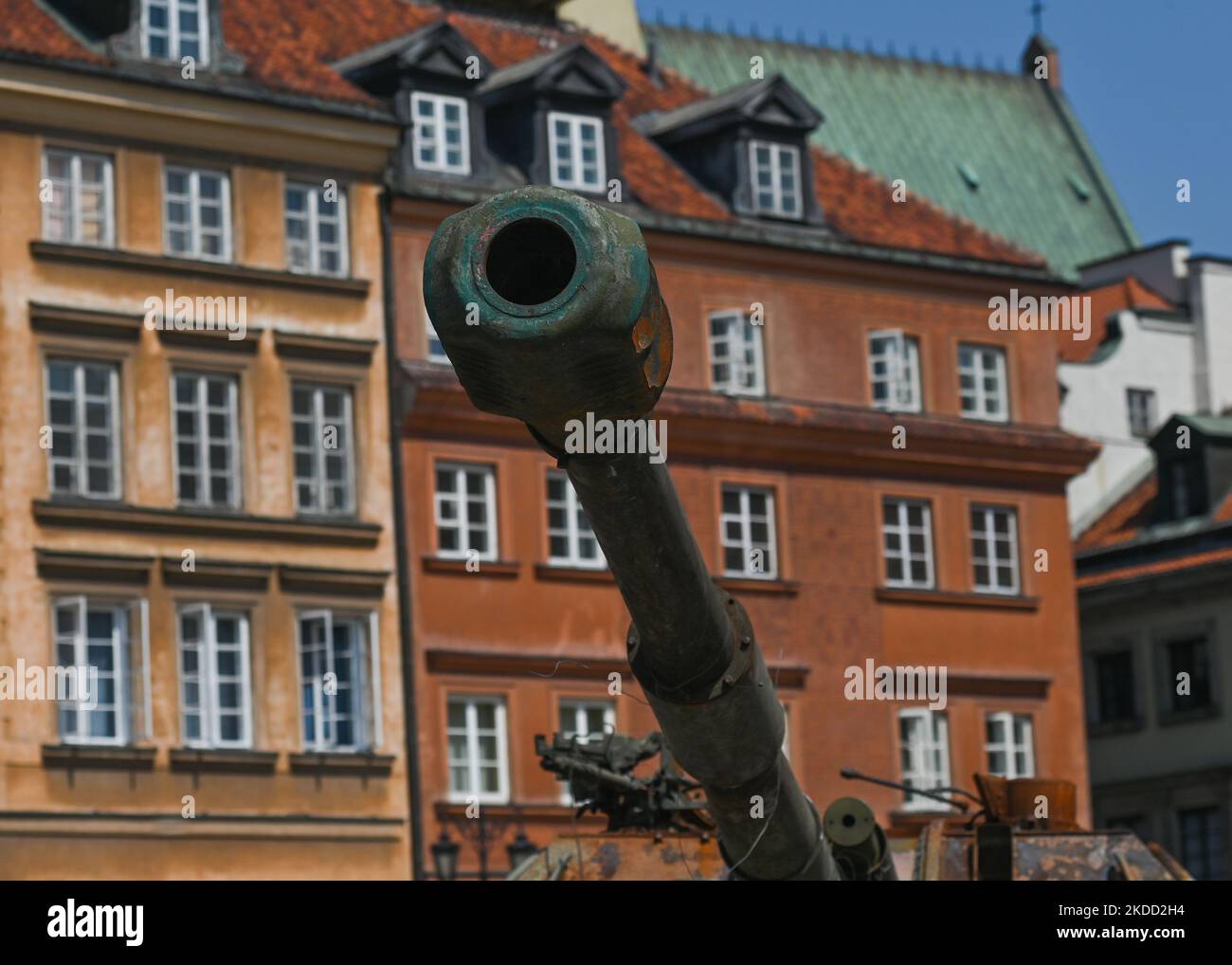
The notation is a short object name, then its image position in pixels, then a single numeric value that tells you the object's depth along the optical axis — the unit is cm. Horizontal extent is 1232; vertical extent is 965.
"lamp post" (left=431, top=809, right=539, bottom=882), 4256
